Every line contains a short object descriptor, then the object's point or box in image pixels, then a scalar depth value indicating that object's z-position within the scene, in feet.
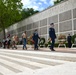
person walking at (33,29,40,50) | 20.94
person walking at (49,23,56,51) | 16.80
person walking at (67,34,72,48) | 26.60
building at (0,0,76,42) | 30.89
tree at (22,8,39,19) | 95.84
